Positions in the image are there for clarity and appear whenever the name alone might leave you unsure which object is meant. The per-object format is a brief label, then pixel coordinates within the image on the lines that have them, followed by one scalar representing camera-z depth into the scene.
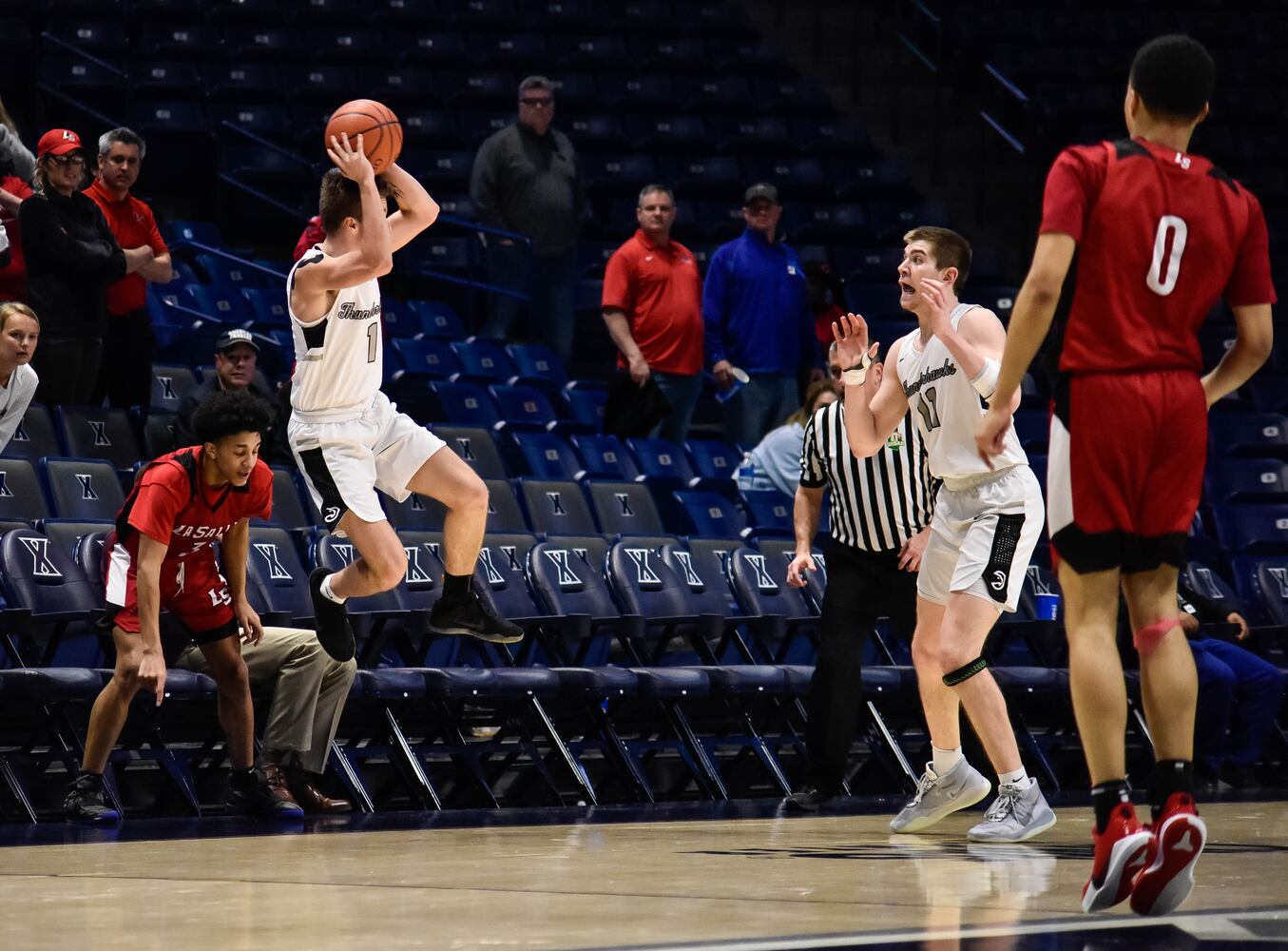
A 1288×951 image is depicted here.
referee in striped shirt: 14.11
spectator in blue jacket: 20.72
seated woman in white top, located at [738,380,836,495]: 19.11
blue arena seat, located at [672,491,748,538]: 18.51
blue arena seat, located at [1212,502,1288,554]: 19.97
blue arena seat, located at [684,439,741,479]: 19.90
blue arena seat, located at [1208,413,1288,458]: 21.72
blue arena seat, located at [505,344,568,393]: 20.82
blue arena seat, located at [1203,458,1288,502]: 20.79
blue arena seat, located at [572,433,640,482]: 19.09
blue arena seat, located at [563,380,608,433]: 20.79
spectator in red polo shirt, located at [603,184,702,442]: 20.18
